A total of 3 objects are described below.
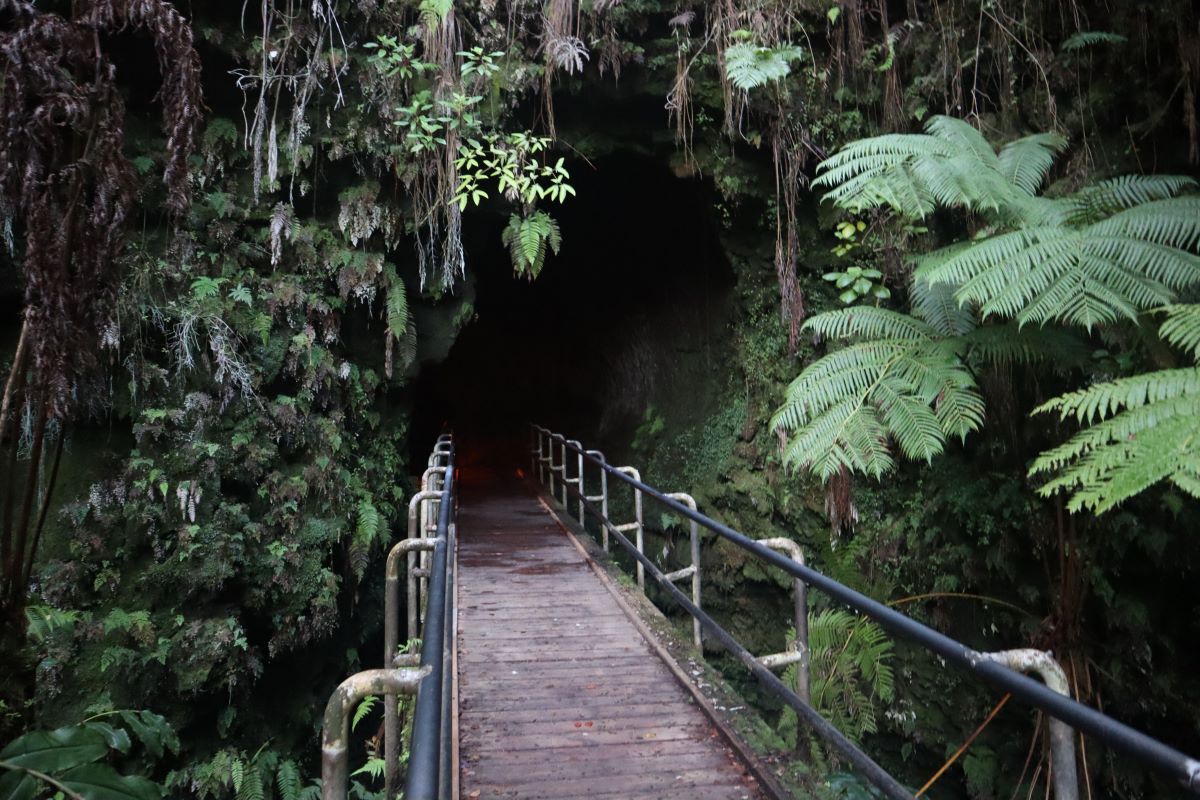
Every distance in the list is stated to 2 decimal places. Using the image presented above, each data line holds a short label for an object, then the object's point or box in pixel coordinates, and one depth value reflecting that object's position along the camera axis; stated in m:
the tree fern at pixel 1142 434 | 2.35
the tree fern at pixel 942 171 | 3.51
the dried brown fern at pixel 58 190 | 3.70
